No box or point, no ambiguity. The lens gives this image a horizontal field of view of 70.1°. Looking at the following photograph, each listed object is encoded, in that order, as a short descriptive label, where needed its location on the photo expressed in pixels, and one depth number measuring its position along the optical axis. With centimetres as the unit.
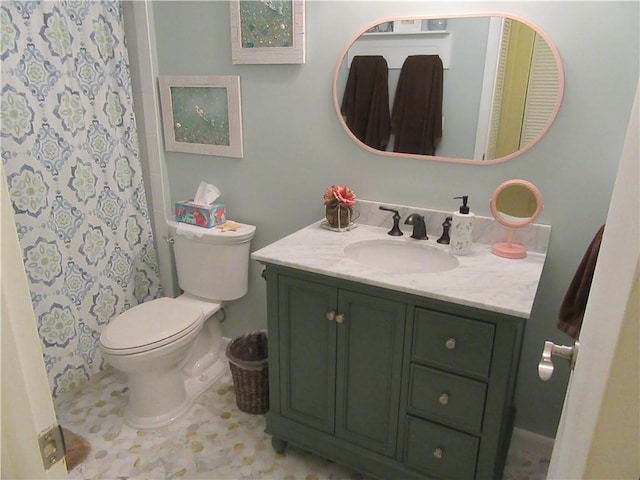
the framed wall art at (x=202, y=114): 215
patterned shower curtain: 185
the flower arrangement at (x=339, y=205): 185
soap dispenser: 162
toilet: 188
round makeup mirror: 161
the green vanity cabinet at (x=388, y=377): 137
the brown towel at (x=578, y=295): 143
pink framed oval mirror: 155
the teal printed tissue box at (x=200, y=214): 217
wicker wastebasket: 201
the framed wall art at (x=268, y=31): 188
